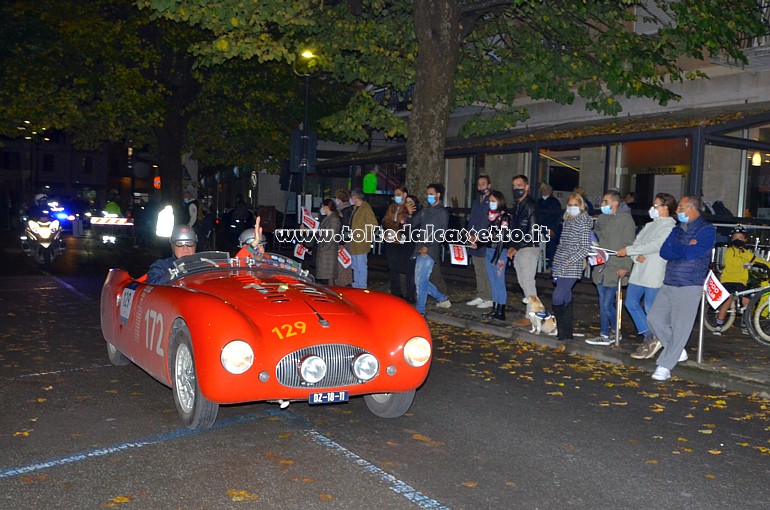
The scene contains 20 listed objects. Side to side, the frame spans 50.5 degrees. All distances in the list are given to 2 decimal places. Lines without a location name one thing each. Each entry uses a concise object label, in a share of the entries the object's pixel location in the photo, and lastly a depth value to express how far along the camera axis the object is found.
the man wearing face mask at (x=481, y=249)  12.75
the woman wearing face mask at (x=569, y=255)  10.09
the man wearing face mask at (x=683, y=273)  8.34
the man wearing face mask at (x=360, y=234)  14.20
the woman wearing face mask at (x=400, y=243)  13.41
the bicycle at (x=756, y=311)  10.47
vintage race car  5.74
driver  7.72
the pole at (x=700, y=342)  9.00
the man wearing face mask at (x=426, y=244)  12.62
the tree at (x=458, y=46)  15.02
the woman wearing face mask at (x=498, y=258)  11.84
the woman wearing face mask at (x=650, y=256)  9.19
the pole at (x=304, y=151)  18.22
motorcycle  20.42
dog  10.88
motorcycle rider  21.16
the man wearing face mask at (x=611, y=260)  10.13
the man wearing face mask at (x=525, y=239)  11.36
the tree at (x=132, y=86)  26.58
